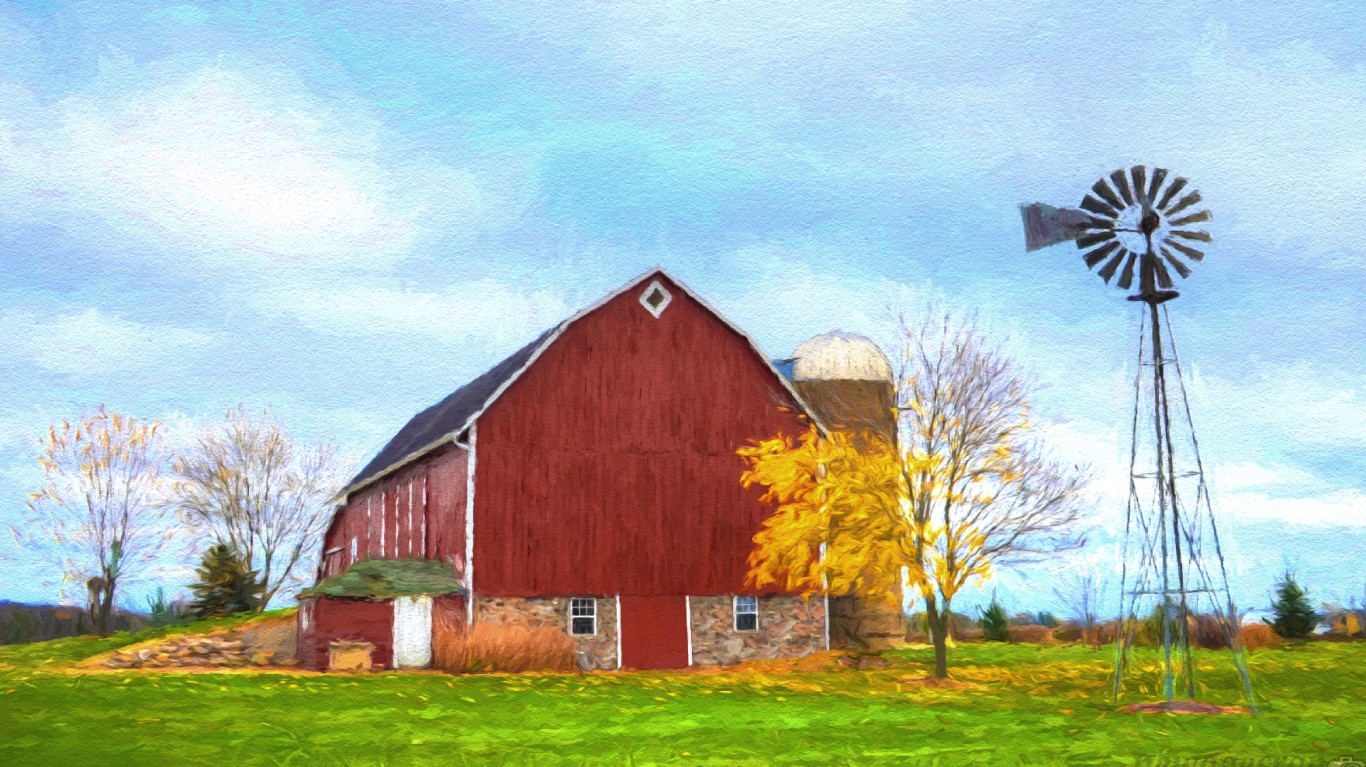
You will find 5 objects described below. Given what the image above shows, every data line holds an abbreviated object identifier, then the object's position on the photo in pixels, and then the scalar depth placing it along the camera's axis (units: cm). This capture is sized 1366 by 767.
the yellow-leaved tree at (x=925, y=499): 2777
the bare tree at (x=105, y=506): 4703
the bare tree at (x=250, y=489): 5294
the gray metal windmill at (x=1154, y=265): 2017
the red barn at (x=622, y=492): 3153
